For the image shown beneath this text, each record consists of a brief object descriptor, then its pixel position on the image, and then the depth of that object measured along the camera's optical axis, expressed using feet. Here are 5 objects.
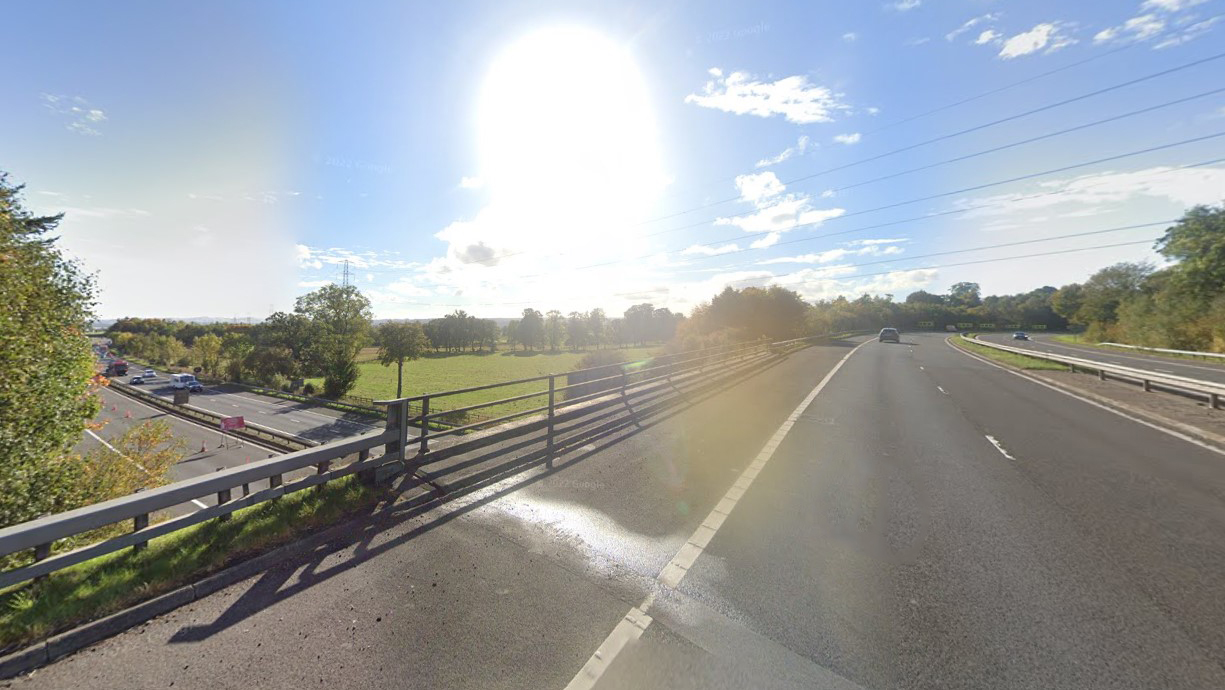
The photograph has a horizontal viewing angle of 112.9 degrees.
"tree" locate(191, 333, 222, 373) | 203.10
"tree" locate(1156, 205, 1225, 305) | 95.66
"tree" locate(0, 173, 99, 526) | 21.18
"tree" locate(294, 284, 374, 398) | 140.05
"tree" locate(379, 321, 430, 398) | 136.05
